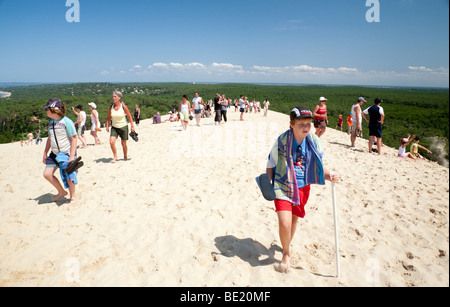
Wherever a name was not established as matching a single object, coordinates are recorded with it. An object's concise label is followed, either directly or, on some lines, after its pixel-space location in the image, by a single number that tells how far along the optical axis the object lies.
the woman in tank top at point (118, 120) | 6.40
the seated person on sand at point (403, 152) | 8.06
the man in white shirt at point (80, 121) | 9.03
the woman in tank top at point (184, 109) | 11.46
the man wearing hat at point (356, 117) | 9.09
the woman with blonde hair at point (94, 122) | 8.87
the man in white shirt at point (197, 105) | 12.47
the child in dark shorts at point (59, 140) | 3.86
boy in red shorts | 2.51
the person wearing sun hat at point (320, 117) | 8.20
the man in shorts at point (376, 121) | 7.87
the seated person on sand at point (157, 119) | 18.17
